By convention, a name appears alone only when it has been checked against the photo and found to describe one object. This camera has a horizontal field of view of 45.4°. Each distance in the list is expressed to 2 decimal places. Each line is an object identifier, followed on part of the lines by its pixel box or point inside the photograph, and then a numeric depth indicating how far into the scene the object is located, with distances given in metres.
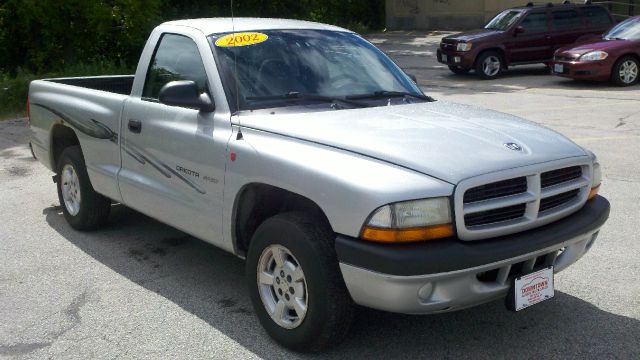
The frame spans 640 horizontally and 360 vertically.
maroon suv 18.66
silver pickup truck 3.63
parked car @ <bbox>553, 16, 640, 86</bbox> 16.14
